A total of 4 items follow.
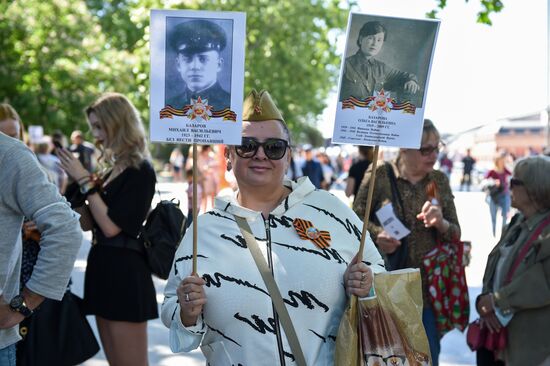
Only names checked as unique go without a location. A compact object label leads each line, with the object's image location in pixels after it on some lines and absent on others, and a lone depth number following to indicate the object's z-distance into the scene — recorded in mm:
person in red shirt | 16016
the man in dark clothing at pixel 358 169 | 9023
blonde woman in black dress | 4508
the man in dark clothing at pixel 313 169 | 18562
